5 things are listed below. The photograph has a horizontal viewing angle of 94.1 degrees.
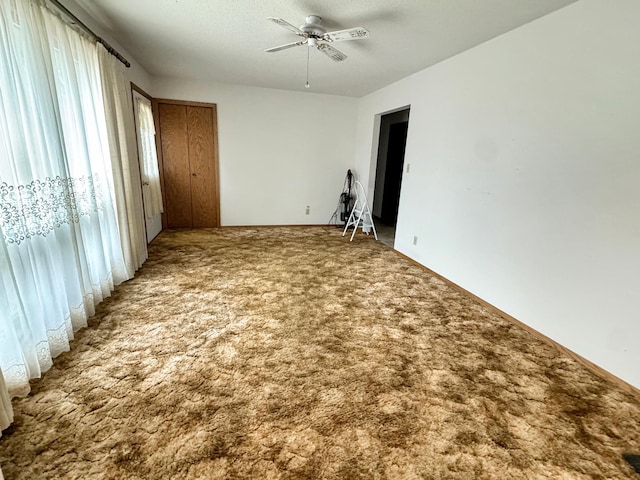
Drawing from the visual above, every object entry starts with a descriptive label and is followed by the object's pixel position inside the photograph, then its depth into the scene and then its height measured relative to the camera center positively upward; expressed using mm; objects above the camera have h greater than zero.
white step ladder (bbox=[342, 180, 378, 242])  5477 -860
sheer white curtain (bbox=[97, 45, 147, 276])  2803 +18
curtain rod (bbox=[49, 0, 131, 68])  2041 +963
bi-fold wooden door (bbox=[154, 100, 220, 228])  4980 -92
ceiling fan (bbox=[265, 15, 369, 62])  2314 +1038
